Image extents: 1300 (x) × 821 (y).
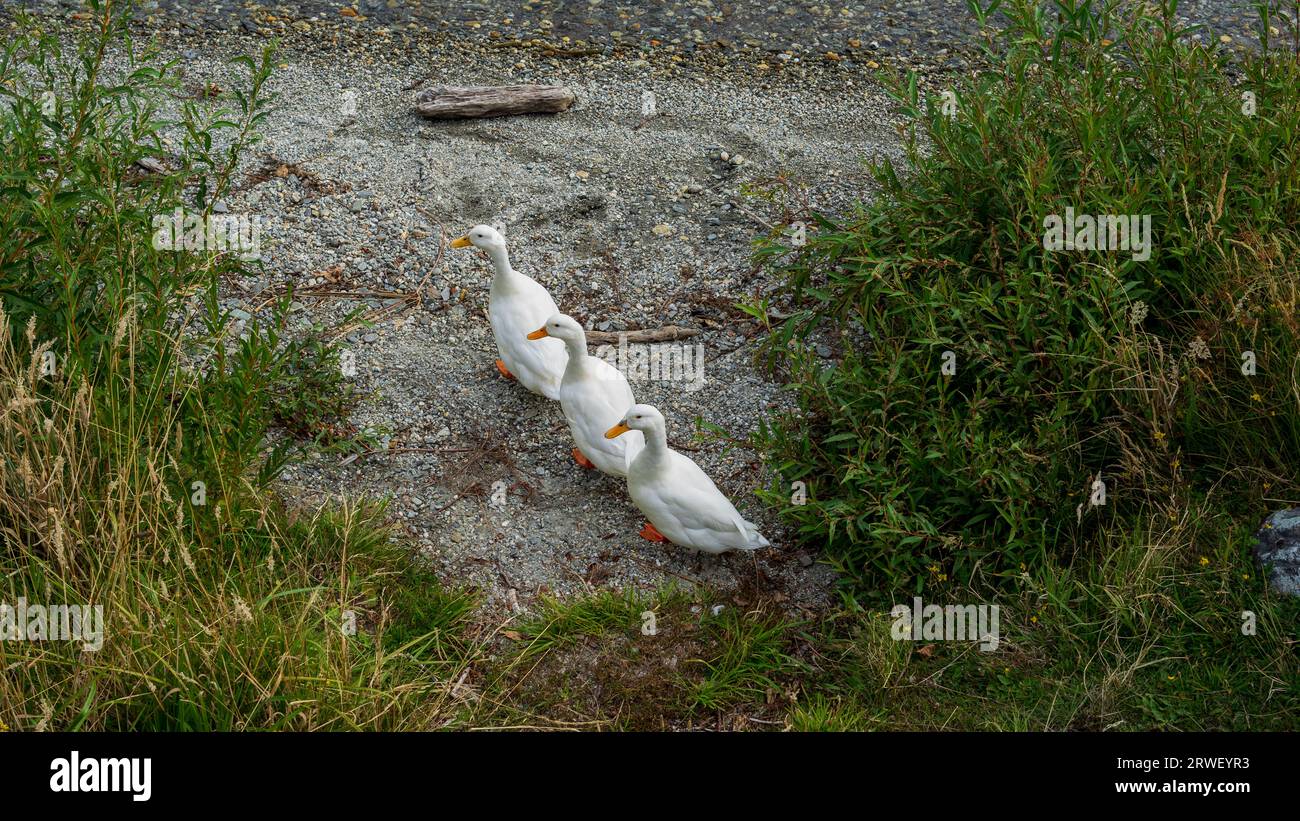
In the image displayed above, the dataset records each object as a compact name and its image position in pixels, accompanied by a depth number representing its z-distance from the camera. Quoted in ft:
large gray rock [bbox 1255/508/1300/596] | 14.52
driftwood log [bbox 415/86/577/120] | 24.99
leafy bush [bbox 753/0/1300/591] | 15.87
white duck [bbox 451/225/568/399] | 18.69
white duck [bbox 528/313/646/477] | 17.52
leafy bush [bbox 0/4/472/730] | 12.88
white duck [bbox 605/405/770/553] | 16.14
